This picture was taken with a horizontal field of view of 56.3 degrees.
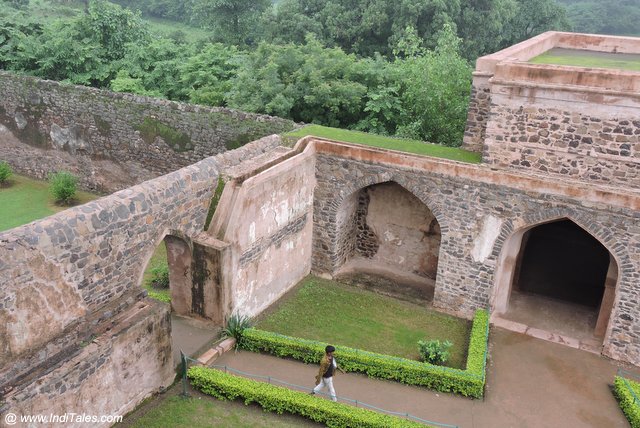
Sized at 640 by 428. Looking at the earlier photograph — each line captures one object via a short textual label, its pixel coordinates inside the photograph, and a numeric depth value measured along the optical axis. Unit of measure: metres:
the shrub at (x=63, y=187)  18.59
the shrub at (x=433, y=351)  11.94
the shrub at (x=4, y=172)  20.11
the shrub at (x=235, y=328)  11.98
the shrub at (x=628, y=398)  10.52
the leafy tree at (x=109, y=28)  22.89
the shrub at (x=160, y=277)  14.17
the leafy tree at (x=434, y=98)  17.36
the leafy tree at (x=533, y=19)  37.09
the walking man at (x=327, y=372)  10.04
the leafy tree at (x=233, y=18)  30.25
